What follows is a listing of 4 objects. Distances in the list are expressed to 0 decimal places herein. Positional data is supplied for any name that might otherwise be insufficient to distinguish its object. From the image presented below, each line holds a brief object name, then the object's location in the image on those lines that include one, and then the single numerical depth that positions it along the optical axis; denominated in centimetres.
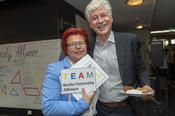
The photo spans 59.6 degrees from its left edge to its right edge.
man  126
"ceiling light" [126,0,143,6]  374
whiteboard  341
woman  96
